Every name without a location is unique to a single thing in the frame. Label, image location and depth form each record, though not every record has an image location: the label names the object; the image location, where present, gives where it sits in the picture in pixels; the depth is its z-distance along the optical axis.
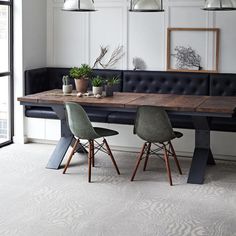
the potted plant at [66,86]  5.79
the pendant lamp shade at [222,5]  4.96
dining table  4.92
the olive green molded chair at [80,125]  5.06
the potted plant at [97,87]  5.60
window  6.68
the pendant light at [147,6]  5.09
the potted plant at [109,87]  5.64
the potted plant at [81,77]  5.68
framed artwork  6.49
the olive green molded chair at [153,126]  4.89
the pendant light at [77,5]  5.11
